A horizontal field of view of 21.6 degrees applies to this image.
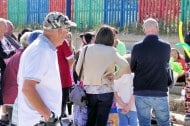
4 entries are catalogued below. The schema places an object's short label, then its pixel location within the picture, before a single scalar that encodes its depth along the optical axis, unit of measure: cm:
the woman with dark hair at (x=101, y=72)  628
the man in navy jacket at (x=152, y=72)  629
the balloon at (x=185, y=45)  774
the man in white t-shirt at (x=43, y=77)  399
